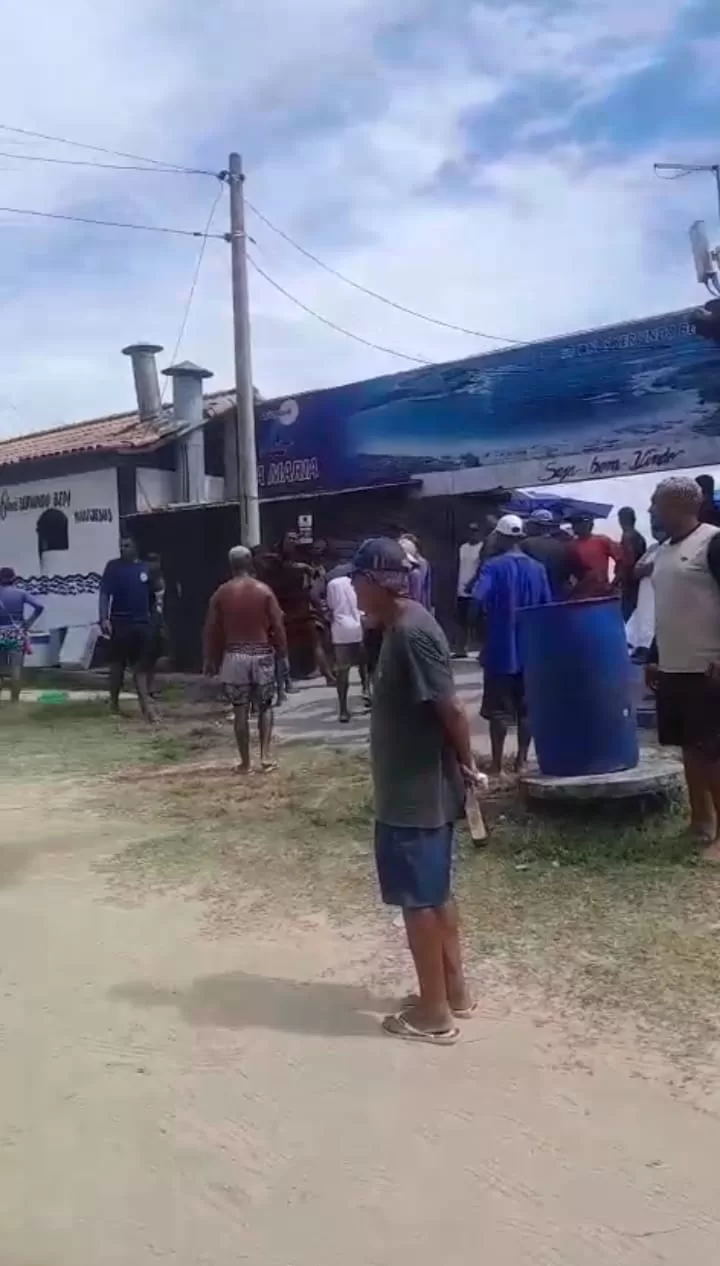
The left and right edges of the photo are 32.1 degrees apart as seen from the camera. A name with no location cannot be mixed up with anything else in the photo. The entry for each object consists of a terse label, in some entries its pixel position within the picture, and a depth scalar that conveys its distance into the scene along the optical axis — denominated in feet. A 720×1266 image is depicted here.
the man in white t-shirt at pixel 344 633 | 37.09
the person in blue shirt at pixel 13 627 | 46.24
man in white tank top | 18.66
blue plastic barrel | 21.74
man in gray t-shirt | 13.43
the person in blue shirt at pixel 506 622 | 26.03
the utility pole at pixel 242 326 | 49.08
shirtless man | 29.58
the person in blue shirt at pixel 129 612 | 40.27
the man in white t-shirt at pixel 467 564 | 44.45
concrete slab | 21.07
